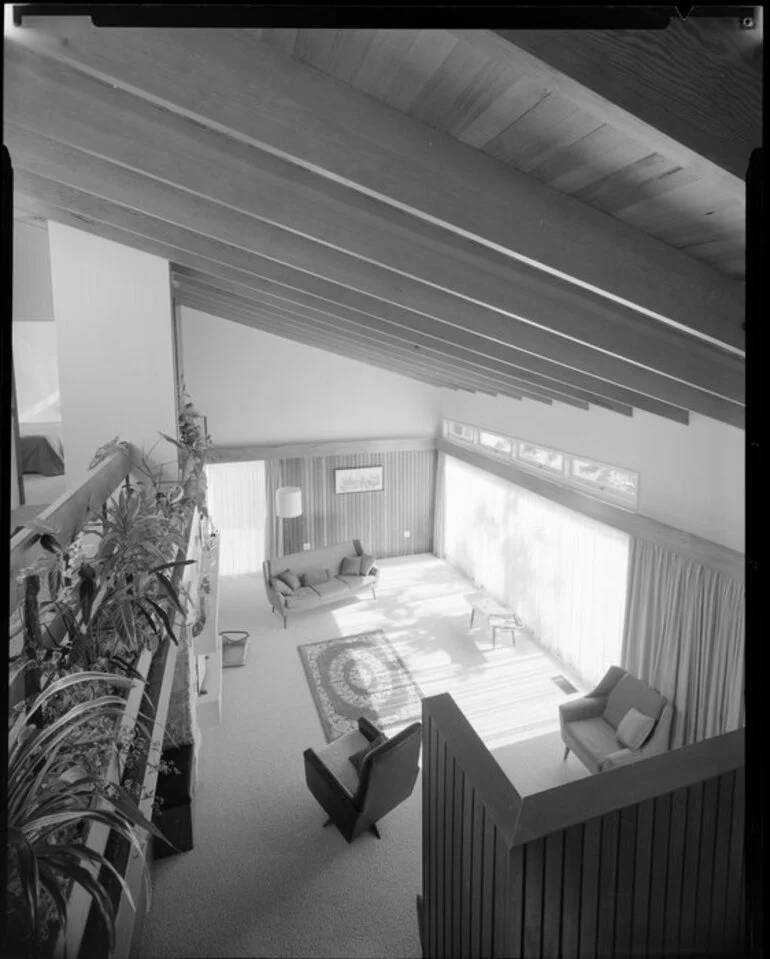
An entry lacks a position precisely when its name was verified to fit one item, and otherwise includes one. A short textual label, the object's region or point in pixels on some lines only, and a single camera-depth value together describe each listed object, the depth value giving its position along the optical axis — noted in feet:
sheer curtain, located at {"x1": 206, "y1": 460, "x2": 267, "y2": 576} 30.37
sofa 26.63
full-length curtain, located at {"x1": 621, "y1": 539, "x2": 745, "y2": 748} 14.87
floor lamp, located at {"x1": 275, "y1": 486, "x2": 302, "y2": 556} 28.52
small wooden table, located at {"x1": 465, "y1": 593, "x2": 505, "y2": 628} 25.24
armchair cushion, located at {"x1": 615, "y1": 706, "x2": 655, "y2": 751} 16.44
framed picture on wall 32.40
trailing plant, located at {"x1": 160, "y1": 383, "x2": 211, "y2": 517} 16.47
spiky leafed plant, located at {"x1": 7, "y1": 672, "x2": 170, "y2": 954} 3.28
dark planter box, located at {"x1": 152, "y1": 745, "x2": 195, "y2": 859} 12.92
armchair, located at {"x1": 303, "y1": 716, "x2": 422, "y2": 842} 13.44
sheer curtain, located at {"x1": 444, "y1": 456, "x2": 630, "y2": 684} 20.43
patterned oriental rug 19.60
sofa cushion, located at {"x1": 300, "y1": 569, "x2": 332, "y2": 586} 29.00
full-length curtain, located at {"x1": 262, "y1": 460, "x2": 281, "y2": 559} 30.71
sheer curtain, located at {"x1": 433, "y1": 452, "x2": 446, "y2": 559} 33.94
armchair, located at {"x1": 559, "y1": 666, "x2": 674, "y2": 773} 16.40
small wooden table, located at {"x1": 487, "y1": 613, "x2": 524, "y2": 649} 24.03
